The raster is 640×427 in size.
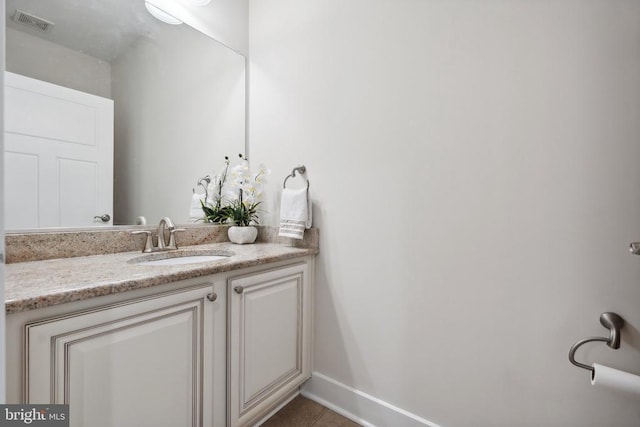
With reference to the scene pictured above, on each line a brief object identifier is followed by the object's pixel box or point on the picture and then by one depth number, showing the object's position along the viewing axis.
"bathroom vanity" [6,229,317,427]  0.73
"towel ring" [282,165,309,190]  1.62
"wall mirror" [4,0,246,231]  1.10
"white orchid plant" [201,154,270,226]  1.72
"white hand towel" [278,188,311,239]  1.51
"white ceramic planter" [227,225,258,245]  1.68
